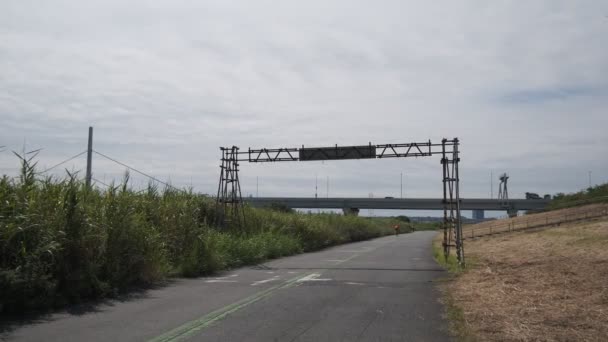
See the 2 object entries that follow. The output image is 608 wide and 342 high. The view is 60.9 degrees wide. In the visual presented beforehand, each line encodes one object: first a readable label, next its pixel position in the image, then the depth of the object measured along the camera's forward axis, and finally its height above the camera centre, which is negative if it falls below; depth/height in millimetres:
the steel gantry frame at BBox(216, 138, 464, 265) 23734 +2619
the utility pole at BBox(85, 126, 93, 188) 23505 +2616
